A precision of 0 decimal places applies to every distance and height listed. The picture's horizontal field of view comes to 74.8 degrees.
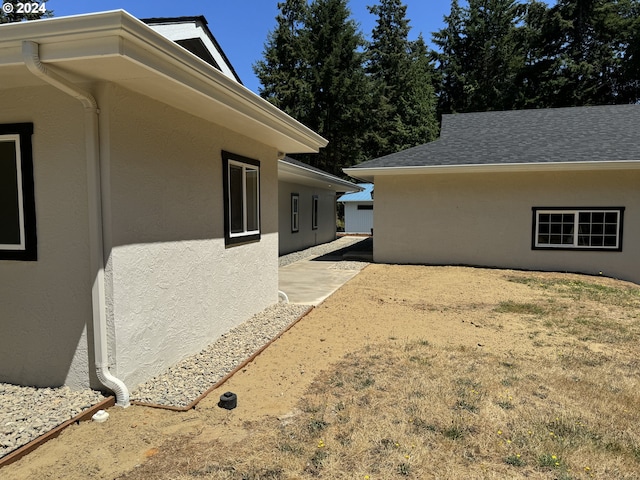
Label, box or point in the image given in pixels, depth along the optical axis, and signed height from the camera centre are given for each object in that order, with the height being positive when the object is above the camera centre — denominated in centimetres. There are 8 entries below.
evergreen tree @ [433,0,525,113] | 3334 +1309
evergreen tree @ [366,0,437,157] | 3272 +1055
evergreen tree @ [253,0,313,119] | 3108 +1132
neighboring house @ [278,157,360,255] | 1423 +24
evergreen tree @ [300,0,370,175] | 3098 +1039
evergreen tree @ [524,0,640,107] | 3042 +1172
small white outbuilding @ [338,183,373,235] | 3019 -15
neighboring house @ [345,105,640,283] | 1133 +30
